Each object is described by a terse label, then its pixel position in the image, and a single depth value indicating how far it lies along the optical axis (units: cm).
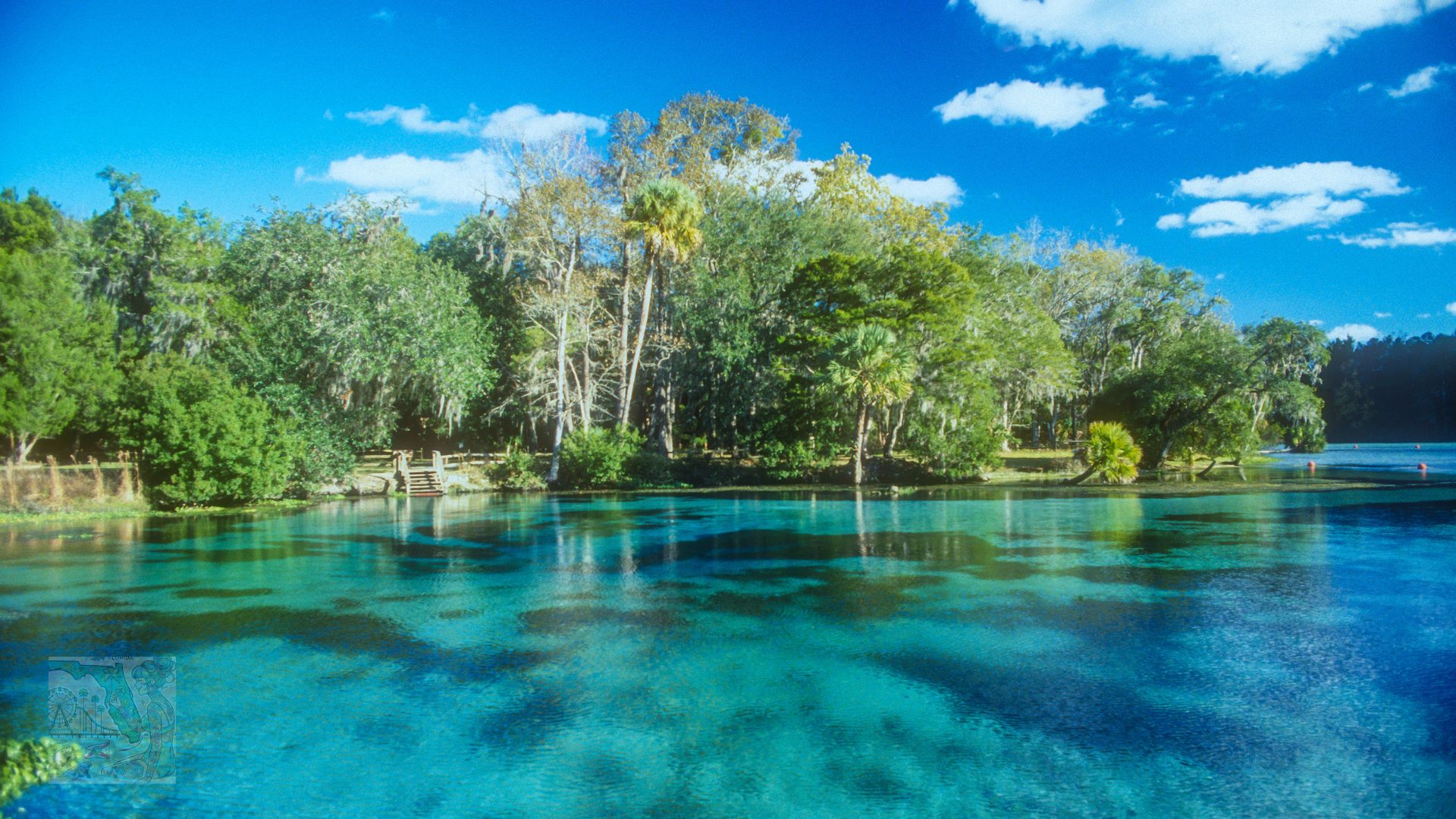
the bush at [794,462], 3244
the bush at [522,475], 3200
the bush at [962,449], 3170
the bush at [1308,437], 3847
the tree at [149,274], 2931
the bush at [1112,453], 3061
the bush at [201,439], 2438
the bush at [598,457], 3075
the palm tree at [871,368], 2914
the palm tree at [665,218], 3020
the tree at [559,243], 3225
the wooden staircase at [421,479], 3116
